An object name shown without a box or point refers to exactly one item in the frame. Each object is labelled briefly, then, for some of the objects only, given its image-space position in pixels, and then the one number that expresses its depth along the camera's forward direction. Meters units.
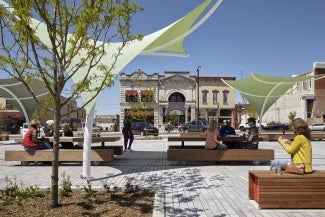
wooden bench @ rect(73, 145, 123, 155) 14.02
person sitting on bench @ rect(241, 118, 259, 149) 11.82
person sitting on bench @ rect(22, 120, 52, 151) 11.58
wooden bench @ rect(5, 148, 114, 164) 11.37
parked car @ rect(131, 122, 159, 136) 36.47
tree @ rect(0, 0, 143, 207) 5.38
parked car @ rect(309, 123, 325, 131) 43.47
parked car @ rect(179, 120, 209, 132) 39.91
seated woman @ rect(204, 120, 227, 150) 11.77
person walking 16.27
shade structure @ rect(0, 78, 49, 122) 25.53
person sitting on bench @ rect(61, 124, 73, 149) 13.84
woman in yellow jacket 6.24
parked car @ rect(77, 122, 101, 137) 39.70
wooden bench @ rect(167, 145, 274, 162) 11.73
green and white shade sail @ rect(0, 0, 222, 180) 9.09
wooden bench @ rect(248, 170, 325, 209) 6.00
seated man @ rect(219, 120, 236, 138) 14.85
